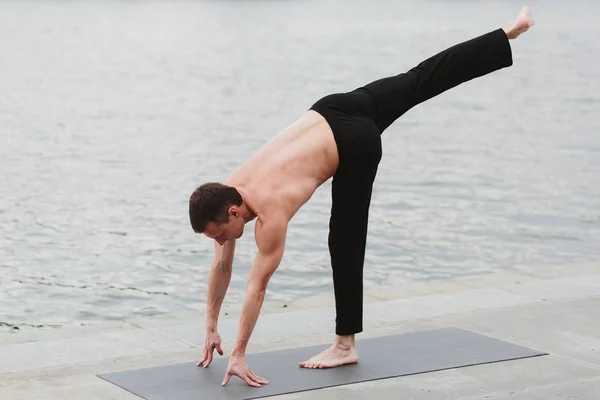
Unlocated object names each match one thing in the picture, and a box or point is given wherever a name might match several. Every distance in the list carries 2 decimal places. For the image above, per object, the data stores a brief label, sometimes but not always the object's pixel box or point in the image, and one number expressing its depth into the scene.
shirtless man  10.10
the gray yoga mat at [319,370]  10.11
